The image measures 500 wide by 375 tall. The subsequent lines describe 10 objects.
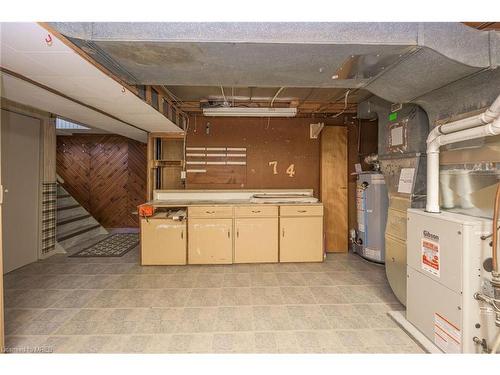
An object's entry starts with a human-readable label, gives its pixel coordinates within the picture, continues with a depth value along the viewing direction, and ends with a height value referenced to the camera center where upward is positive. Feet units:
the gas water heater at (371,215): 11.78 -1.37
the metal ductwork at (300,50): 4.61 +2.87
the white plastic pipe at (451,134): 4.78 +1.20
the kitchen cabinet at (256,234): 11.48 -2.21
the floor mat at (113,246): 13.01 -3.51
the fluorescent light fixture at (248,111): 11.72 +3.69
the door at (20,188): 10.71 -0.06
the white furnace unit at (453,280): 4.85 -2.00
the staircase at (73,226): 14.56 -2.64
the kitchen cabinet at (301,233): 11.60 -2.18
